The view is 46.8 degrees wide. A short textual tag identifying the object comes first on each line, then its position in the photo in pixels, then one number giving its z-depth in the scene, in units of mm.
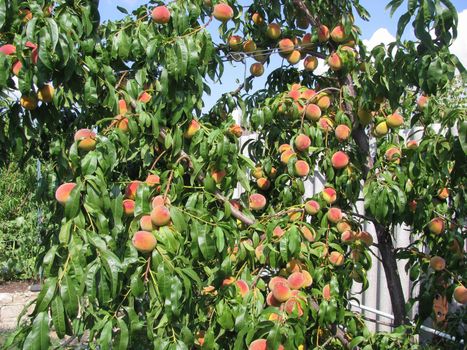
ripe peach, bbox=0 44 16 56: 1341
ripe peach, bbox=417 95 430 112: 1766
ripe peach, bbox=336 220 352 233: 1788
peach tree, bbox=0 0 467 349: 1273
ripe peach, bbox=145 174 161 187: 1503
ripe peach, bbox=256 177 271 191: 1981
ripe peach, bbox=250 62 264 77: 2100
